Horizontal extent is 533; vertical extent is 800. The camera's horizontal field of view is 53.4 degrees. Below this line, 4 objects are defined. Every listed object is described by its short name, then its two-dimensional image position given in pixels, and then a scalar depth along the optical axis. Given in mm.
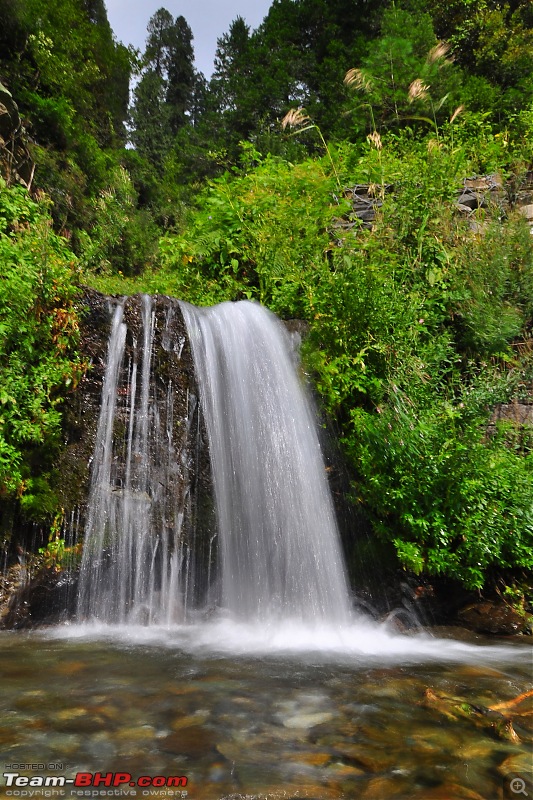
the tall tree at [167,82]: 31953
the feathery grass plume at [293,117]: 8391
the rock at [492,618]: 4961
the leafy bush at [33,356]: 4809
